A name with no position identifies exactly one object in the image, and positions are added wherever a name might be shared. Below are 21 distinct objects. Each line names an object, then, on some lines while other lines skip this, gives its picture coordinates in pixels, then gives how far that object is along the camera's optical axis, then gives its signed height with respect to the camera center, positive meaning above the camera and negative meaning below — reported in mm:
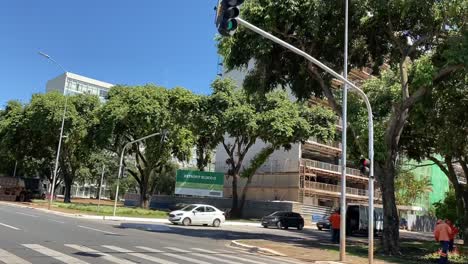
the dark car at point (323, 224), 44094 -866
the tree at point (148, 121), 46875 +7950
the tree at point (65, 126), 51844 +7774
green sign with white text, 49406 +2381
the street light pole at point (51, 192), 37338 +496
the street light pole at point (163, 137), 33703 +6351
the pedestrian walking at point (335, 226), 25608 -543
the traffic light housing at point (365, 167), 16125 +1656
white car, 32881 -614
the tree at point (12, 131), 55578 +7336
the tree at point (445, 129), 21953 +4895
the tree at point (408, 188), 63281 +4257
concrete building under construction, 56812 +4582
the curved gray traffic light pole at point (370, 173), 15297 +1473
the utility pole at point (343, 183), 16438 +1125
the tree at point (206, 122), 46025 +8047
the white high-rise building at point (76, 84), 116950 +28527
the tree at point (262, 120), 44500 +8502
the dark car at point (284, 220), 39562 -661
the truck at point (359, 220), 38844 -247
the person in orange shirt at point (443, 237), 17469 -529
